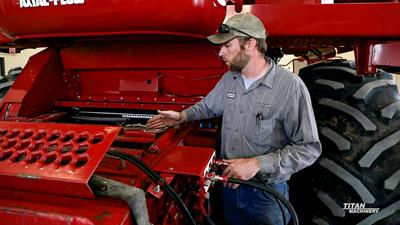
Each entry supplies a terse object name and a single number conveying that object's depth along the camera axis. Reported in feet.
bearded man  5.72
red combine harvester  4.09
